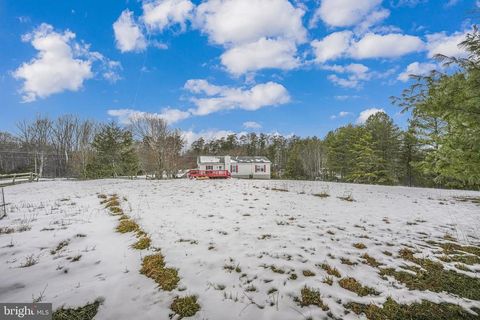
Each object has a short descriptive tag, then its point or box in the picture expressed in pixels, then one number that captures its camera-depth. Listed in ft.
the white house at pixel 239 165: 139.13
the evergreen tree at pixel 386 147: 106.73
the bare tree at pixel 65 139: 140.77
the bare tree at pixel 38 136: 139.64
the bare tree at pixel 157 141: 96.07
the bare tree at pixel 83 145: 108.17
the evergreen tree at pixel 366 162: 105.48
